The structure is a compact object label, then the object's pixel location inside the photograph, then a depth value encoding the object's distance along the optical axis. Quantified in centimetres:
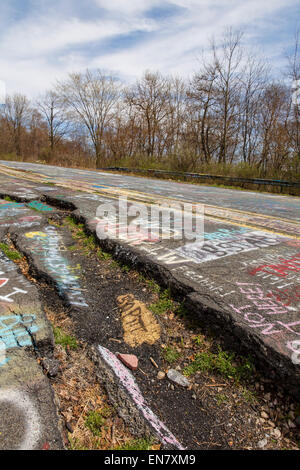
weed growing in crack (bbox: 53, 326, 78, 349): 217
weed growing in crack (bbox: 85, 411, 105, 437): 157
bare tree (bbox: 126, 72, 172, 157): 2617
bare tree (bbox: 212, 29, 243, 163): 2203
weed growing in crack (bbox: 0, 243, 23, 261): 349
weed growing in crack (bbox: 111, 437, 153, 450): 150
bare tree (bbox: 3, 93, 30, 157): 4325
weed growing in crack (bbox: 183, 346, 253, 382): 197
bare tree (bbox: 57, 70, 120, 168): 3073
